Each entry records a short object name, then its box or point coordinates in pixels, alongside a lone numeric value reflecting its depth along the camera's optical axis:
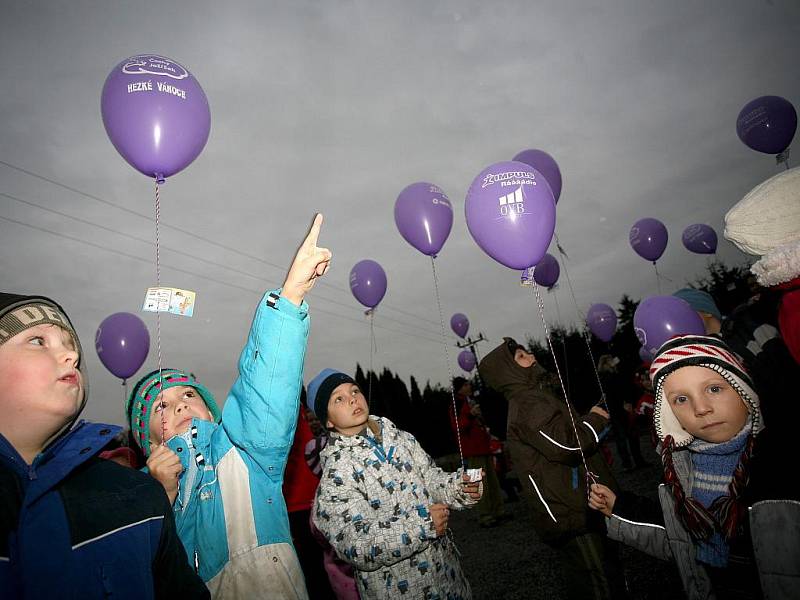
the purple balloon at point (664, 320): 4.31
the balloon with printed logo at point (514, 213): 3.23
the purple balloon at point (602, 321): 8.34
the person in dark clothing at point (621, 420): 7.44
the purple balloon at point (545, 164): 5.37
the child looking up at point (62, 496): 0.92
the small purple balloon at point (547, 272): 7.20
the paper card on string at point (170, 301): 2.20
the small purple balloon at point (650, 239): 7.54
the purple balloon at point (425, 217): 4.82
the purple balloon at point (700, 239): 8.29
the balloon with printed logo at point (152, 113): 2.70
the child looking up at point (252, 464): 1.34
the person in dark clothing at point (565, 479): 2.78
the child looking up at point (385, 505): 1.99
